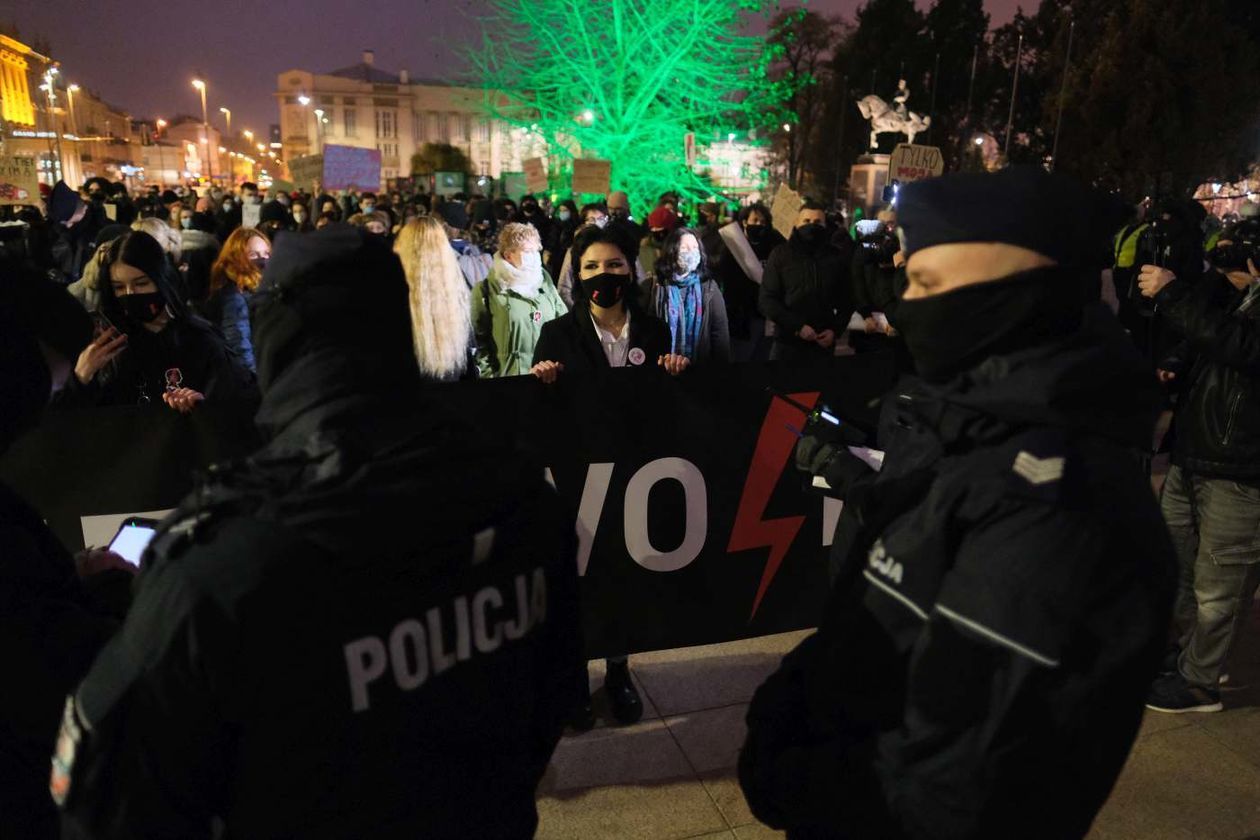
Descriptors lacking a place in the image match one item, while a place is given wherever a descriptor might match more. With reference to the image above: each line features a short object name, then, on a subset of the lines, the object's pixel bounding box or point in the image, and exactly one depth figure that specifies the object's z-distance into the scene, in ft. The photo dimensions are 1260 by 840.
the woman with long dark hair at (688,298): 18.51
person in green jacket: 17.48
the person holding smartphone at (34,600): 4.57
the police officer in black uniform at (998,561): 4.27
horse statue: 97.04
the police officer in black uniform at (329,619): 4.01
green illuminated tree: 54.90
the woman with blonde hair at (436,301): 15.65
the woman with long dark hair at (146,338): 12.28
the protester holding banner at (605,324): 14.06
